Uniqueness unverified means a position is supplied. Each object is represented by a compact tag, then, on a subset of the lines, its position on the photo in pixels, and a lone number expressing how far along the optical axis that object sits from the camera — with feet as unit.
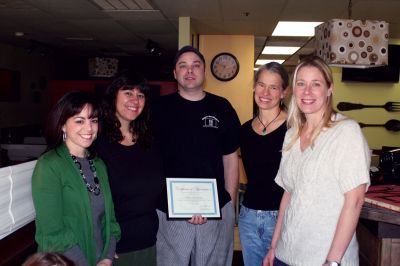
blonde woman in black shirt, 7.23
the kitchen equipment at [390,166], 9.52
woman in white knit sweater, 5.24
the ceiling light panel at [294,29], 19.46
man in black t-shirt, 7.61
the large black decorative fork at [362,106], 22.02
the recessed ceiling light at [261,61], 35.99
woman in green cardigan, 5.43
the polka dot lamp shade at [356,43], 10.77
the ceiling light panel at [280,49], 27.84
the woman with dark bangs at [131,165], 6.76
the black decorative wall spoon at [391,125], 21.80
